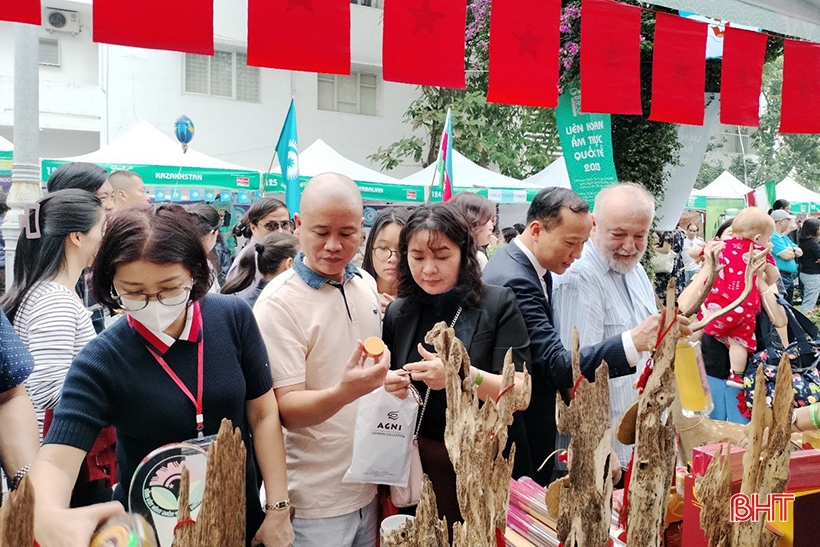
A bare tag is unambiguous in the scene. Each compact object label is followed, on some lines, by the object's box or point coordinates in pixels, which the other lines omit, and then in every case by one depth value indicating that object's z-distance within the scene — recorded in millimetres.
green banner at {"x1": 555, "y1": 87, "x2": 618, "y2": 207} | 5418
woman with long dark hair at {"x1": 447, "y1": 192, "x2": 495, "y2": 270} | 3660
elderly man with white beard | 2342
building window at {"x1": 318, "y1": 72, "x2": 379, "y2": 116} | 14602
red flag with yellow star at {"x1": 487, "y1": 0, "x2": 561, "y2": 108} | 2807
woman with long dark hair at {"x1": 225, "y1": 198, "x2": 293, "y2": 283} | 4008
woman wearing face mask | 1351
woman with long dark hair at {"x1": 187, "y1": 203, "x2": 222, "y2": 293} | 3295
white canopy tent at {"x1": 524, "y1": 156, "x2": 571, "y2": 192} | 10664
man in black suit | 2023
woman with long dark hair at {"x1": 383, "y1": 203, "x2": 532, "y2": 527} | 1880
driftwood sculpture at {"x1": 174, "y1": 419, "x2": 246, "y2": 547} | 881
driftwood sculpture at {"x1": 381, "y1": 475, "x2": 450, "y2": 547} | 997
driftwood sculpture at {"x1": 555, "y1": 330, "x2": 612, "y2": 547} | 1056
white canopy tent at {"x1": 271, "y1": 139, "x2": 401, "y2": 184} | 9055
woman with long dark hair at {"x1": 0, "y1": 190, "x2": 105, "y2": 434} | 2031
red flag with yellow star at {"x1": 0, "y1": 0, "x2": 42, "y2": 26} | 1995
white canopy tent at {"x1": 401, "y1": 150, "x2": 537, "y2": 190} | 9633
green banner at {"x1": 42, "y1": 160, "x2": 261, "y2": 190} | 7613
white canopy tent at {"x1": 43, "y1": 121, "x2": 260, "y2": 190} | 7688
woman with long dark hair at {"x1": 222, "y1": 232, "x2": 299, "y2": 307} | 3158
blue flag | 5512
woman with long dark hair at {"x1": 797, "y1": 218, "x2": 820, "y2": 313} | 8562
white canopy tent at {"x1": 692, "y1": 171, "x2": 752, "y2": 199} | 14273
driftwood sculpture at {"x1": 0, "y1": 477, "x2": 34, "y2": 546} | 704
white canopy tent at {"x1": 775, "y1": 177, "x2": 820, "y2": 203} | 15031
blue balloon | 10125
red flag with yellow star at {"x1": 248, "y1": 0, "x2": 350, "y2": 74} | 2350
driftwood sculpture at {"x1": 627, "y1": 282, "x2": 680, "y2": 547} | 1064
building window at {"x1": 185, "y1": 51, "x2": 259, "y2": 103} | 13391
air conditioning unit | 12906
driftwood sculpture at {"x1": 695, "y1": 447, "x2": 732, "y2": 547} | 1032
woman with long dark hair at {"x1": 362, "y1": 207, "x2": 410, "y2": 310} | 2871
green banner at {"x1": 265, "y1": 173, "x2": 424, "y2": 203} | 9141
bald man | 1732
